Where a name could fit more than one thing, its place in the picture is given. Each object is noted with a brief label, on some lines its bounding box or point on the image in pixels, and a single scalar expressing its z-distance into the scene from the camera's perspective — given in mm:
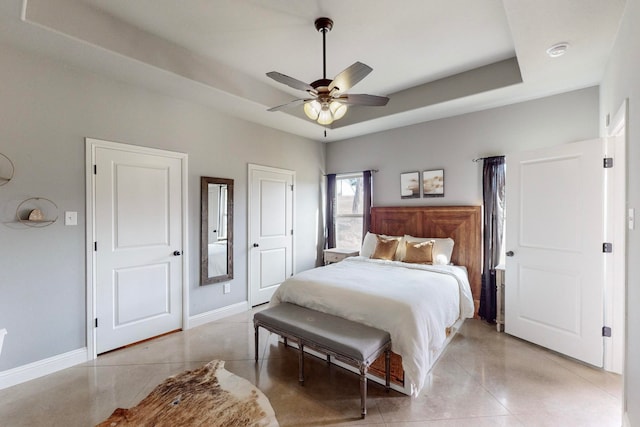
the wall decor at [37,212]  2398
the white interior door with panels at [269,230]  4246
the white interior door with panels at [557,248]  2592
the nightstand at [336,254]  4738
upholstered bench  2016
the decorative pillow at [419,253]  3660
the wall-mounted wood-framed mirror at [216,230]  3633
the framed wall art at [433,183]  4117
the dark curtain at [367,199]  4887
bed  2195
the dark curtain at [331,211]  5371
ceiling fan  2113
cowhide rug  1929
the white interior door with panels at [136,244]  2852
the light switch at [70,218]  2625
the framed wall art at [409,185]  4367
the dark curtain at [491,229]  3566
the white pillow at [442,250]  3680
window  5223
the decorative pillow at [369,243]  4259
